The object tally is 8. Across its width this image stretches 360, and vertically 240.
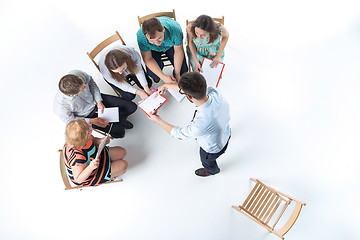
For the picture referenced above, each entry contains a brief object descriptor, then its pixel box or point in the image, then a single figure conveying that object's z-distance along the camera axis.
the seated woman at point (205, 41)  2.12
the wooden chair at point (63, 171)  2.19
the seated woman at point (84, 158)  1.95
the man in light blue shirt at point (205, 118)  1.60
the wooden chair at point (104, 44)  2.40
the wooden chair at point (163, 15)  2.52
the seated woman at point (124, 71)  2.15
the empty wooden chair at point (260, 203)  2.20
